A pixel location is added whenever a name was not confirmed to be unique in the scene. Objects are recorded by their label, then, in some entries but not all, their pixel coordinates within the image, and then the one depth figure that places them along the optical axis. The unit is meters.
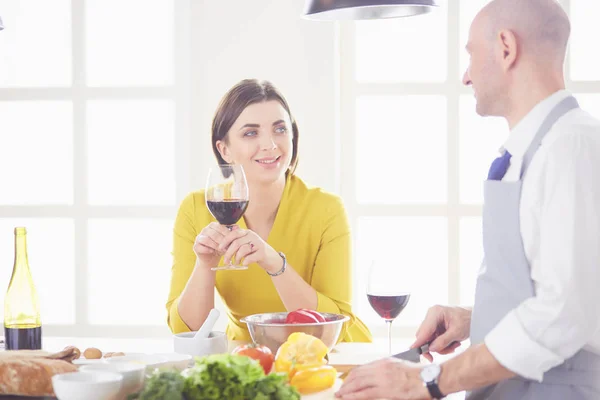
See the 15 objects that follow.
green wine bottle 2.93
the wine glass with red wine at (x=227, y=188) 2.90
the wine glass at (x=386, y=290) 2.88
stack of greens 2.34
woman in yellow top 3.27
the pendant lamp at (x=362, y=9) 2.89
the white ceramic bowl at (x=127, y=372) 2.43
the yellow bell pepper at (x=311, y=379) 2.57
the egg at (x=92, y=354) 2.76
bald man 2.49
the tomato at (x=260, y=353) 2.62
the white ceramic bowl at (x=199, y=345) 2.77
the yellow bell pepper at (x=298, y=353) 2.61
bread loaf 2.51
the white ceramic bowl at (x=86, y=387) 2.38
